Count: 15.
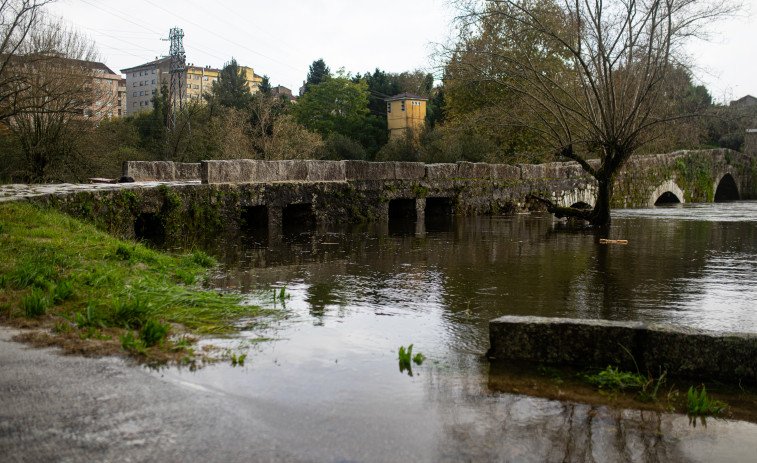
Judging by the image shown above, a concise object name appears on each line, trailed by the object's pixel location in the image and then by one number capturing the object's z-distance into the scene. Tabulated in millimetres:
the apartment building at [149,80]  123000
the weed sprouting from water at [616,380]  3178
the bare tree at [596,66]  12625
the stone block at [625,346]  3311
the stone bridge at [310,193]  9711
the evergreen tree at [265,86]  55631
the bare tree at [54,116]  21438
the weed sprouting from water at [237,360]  3293
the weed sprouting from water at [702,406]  2854
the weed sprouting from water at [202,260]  7000
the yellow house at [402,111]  65562
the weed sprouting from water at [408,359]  3418
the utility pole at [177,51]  49378
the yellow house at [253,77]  120125
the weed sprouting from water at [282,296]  5122
